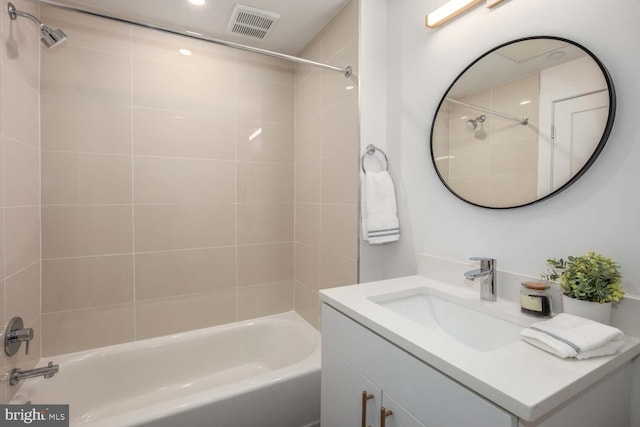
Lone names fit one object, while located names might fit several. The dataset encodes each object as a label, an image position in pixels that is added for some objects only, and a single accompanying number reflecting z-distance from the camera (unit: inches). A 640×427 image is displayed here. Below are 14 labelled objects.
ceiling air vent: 63.7
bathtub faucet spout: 49.6
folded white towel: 24.5
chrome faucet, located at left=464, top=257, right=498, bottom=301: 40.1
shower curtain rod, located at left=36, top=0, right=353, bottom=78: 45.4
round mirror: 33.1
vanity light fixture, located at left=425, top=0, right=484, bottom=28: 45.1
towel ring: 59.7
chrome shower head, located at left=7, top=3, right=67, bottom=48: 48.7
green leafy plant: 29.2
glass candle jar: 33.9
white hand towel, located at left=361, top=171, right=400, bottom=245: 55.9
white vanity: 21.7
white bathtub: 48.3
